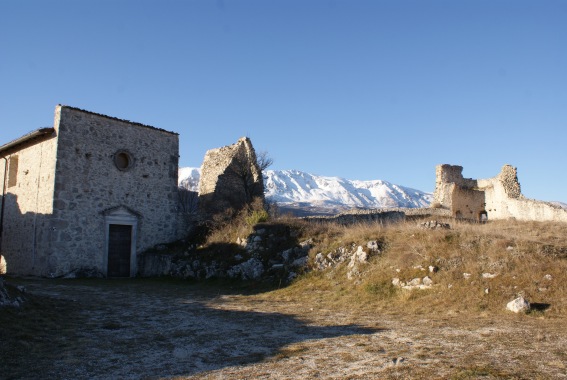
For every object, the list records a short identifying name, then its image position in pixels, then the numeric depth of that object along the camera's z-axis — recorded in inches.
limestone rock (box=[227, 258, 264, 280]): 562.9
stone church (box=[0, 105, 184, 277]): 662.5
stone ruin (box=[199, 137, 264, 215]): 861.8
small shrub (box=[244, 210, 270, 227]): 669.9
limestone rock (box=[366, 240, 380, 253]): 498.6
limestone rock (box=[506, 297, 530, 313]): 331.0
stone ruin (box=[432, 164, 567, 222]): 1224.8
